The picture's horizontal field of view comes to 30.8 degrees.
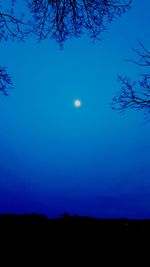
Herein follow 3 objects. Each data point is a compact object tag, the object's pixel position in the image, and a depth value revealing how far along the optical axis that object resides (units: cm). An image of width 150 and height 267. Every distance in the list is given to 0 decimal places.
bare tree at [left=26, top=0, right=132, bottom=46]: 806
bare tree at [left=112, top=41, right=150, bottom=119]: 1044
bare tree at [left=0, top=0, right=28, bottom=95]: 763
